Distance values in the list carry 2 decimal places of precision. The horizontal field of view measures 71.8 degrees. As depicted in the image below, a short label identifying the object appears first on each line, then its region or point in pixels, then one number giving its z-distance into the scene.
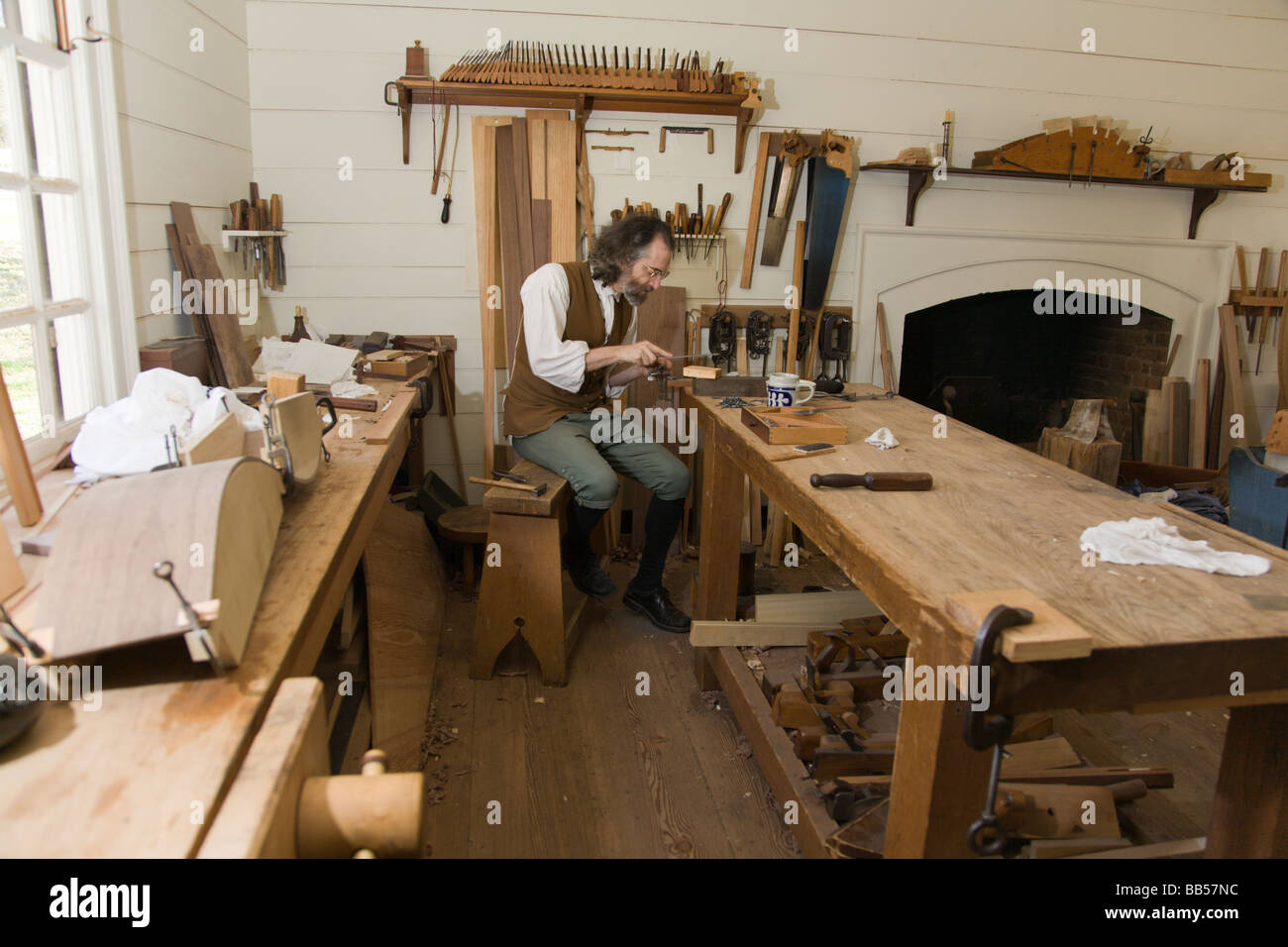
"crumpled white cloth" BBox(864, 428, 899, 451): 2.50
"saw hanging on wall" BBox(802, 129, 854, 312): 4.41
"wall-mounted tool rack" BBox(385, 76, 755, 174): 4.02
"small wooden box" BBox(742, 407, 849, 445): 2.49
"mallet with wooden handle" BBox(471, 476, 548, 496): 3.16
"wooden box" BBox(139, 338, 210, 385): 2.80
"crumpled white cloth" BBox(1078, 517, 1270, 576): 1.61
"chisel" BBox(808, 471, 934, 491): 2.07
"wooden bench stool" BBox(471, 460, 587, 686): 3.14
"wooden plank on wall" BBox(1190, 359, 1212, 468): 5.02
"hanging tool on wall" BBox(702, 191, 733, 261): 4.39
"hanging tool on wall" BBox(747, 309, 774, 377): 4.52
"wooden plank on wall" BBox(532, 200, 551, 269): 4.29
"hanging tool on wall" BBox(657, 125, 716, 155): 4.34
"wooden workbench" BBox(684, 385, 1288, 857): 1.34
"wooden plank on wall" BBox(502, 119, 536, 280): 4.22
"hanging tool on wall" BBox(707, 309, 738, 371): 4.49
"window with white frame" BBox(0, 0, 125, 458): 2.28
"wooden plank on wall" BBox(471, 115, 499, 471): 4.21
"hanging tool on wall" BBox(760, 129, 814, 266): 4.39
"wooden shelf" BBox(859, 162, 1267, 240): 4.48
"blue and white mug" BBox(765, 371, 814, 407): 2.87
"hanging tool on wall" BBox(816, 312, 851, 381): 4.61
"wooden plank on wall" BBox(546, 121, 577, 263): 4.23
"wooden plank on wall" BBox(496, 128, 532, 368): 4.23
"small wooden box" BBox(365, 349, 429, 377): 3.55
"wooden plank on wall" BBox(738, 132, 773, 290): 4.40
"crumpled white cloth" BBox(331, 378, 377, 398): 3.15
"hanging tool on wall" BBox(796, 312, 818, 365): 4.65
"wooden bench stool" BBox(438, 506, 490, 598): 3.83
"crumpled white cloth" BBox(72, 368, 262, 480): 1.82
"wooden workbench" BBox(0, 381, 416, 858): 0.90
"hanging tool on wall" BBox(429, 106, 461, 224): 4.23
